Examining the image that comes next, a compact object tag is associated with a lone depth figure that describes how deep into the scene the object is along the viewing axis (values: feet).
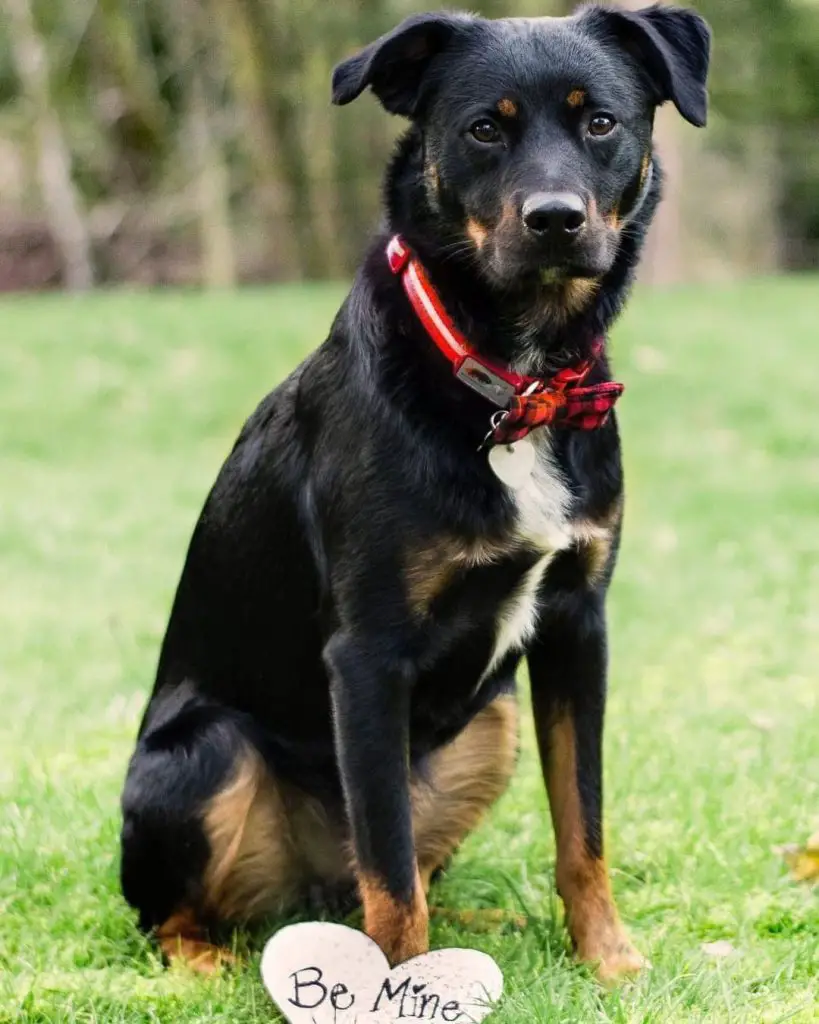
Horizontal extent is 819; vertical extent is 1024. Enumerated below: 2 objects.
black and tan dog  9.37
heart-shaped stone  9.05
